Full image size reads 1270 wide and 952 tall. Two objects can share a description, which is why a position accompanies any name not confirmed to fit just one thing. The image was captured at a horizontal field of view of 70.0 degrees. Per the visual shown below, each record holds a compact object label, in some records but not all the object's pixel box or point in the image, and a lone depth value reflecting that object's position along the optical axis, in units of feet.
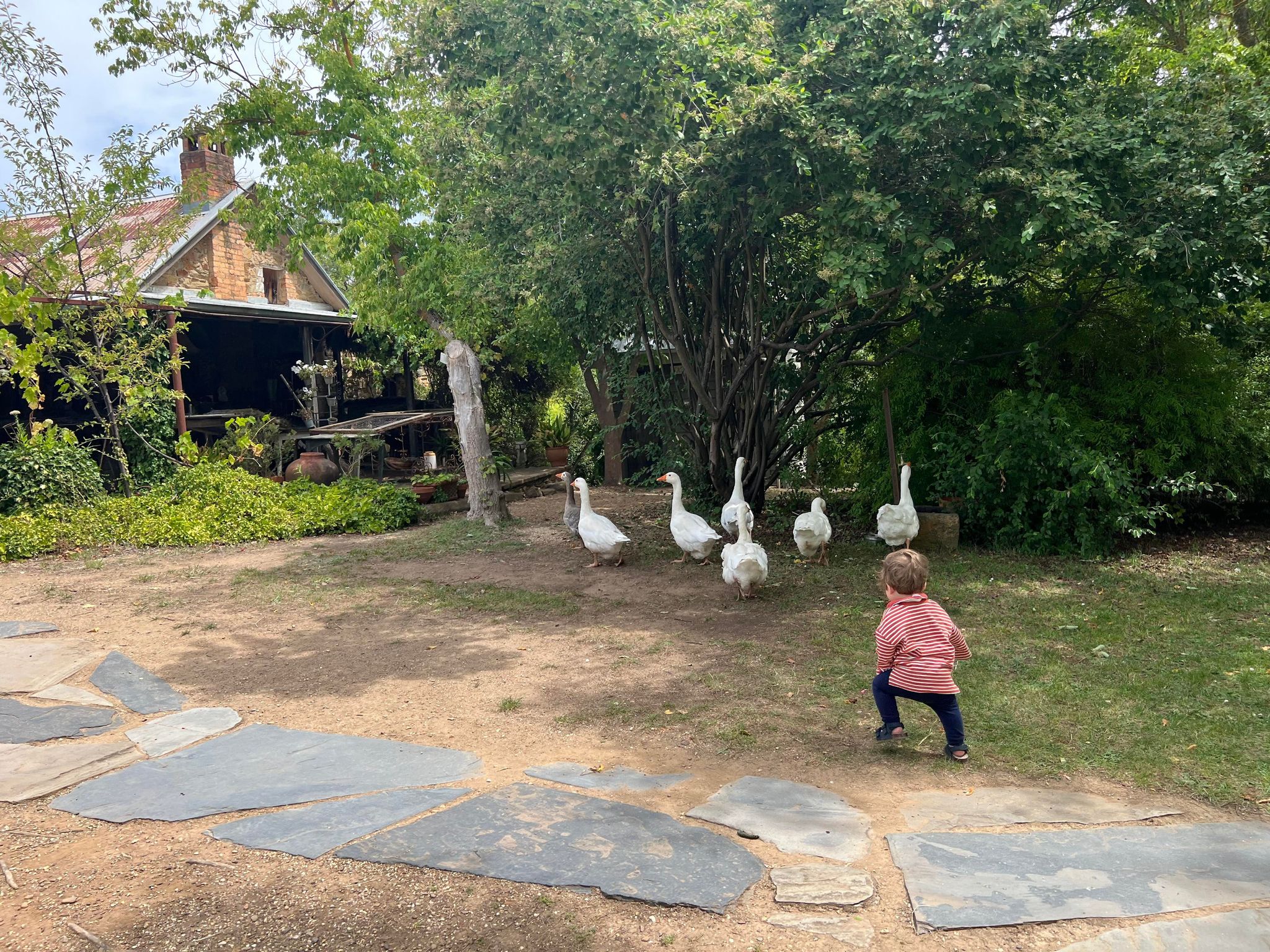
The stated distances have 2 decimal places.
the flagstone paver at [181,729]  15.44
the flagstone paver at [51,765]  13.55
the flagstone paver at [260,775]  12.85
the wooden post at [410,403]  65.31
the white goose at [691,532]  29.30
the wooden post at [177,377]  46.92
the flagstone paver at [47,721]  15.72
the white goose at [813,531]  29.48
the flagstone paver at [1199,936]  8.98
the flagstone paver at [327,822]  11.50
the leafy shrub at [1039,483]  28.94
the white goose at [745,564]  24.57
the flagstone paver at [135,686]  17.65
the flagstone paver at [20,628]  22.81
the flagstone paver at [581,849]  10.44
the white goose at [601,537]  30.12
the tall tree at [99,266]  39.11
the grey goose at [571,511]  35.81
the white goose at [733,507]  30.17
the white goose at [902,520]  29.73
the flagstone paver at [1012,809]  12.03
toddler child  14.08
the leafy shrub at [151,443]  45.39
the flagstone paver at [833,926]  9.52
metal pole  33.09
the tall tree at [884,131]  22.85
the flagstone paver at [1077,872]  9.76
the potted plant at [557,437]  62.69
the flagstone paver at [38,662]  18.63
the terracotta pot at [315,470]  51.78
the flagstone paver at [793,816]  11.46
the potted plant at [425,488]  46.50
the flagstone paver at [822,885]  10.17
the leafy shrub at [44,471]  37.86
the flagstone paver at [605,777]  13.48
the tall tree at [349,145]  36.42
